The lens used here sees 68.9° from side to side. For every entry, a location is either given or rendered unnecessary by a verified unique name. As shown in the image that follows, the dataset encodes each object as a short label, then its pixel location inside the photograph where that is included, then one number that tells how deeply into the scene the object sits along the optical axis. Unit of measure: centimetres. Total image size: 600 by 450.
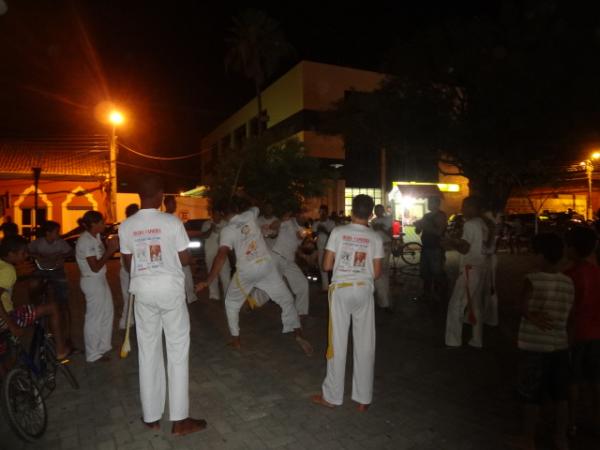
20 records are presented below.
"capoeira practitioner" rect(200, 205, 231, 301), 859
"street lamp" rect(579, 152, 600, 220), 2190
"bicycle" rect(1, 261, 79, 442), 333
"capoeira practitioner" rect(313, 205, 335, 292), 923
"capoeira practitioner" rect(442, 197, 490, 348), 553
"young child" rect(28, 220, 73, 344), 548
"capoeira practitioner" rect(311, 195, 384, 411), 390
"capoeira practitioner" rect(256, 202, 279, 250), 676
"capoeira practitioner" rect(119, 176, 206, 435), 349
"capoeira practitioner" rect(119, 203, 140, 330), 646
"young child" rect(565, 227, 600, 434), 336
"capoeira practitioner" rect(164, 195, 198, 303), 758
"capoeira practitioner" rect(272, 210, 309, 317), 698
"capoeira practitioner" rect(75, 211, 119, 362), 510
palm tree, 3116
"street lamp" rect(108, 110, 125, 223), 2109
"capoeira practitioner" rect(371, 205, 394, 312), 779
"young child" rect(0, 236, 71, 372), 358
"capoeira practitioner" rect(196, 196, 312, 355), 546
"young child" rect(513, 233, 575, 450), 313
